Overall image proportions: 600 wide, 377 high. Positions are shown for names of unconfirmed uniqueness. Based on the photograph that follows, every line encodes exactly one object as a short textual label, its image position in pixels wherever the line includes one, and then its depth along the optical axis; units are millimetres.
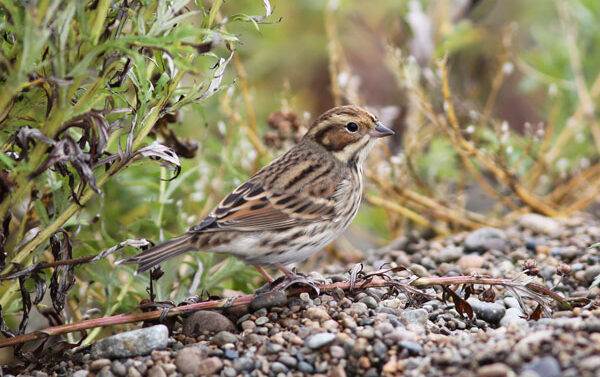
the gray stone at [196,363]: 5961
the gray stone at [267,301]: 7074
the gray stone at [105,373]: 6078
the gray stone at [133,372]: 6043
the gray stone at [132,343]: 6348
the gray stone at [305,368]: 5887
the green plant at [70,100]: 5328
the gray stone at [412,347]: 5930
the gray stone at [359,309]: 6820
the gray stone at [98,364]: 6199
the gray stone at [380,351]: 5910
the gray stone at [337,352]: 5949
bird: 7422
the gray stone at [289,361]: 5965
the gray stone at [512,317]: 6855
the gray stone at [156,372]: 5971
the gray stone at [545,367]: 4973
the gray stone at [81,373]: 6211
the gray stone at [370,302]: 7066
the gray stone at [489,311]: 7252
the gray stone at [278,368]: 5918
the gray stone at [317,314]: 6738
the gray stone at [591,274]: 8289
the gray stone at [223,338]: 6449
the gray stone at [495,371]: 5027
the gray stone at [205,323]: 6832
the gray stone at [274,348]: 6164
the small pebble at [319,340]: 6043
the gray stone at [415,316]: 6816
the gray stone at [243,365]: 5988
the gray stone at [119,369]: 6109
